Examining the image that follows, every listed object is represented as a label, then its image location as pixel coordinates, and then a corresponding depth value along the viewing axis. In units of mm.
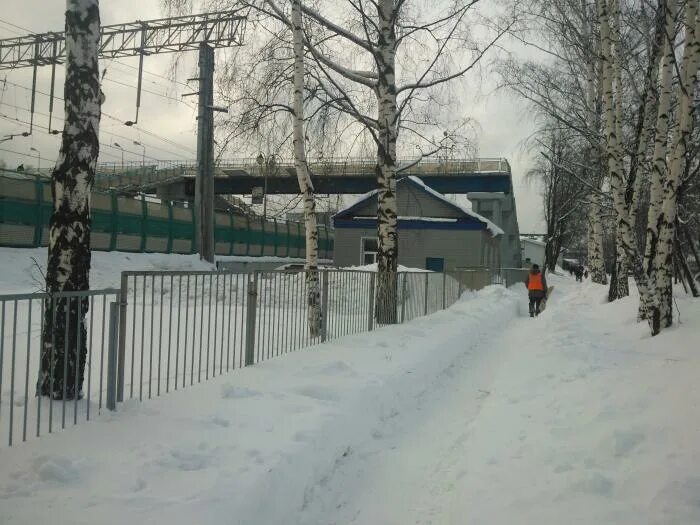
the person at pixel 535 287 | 18219
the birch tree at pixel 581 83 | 16031
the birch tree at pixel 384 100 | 11977
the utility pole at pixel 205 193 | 25156
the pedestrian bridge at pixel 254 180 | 39188
